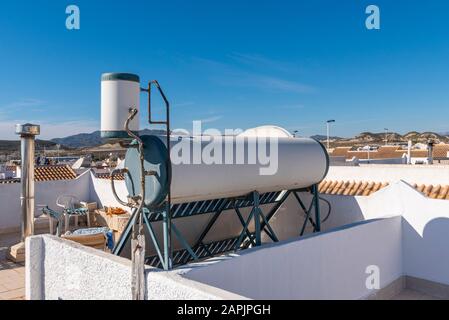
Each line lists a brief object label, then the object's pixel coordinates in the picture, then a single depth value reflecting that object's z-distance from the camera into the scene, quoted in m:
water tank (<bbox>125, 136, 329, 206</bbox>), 6.05
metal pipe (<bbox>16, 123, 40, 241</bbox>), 9.87
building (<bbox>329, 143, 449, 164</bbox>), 35.95
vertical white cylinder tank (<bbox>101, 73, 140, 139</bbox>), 5.52
